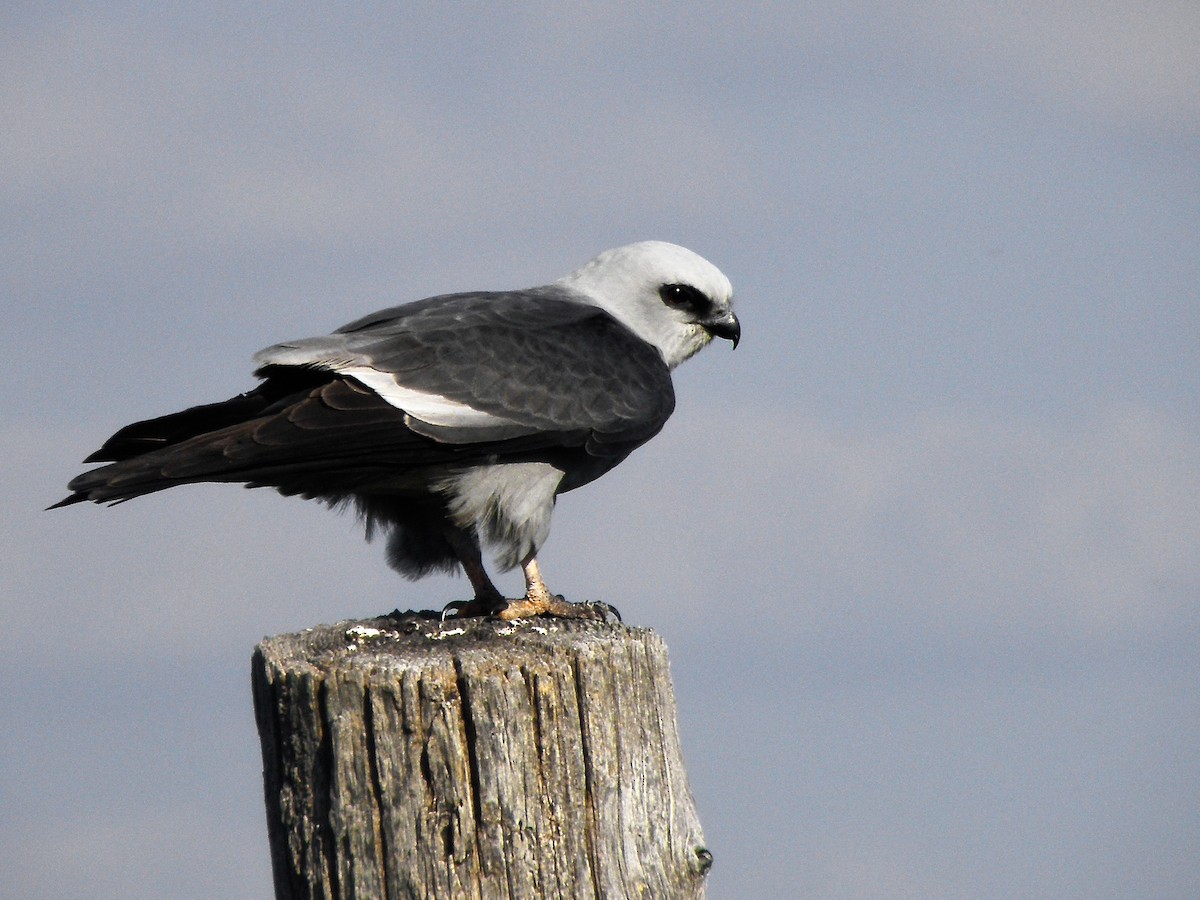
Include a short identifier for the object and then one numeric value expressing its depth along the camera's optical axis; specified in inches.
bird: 479.2
